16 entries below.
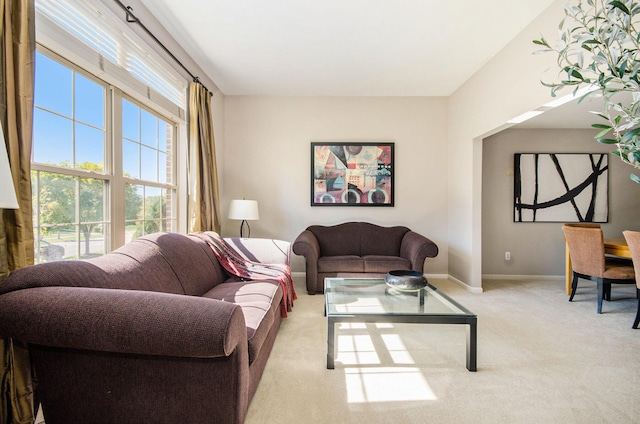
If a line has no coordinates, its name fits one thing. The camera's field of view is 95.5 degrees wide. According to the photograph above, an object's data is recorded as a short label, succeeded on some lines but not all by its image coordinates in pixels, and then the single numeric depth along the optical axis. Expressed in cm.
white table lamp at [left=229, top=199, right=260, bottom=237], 363
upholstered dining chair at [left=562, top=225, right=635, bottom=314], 297
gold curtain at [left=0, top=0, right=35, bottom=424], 126
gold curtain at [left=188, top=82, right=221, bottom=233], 319
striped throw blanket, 261
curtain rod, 215
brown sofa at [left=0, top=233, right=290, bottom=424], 109
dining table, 296
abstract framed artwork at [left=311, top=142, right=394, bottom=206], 439
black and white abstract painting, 434
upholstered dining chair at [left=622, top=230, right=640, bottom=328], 256
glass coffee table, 187
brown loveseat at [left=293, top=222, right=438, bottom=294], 354
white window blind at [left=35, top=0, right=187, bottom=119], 165
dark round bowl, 239
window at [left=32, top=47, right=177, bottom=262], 168
